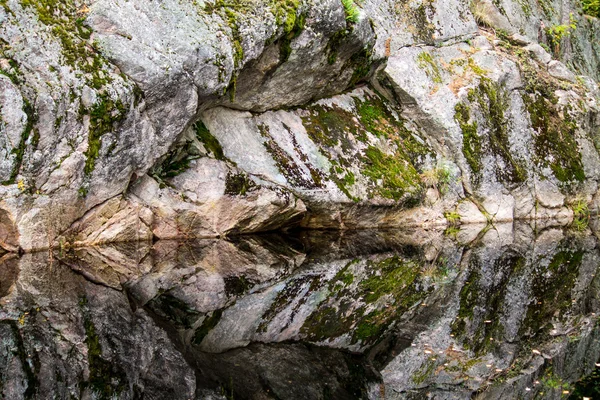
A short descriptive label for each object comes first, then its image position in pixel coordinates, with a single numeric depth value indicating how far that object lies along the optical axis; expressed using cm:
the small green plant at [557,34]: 2314
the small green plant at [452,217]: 1647
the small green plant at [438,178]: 1625
